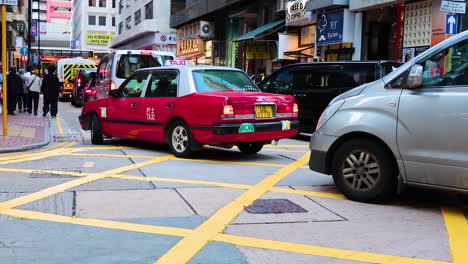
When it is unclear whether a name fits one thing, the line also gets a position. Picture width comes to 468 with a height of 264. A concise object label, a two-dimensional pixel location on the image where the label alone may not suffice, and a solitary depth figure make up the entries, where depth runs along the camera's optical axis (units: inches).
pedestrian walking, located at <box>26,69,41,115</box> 802.2
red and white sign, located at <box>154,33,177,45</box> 1932.8
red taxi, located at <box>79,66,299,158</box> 350.0
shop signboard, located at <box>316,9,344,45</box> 820.6
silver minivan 221.9
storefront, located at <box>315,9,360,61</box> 815.1
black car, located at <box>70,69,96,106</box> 1022.8
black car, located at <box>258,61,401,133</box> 469.1
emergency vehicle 1270.9
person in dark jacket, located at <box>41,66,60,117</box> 763.4
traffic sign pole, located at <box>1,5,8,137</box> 432.6
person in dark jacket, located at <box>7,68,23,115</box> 751.7
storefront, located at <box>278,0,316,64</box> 920.9
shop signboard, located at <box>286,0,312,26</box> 901.8
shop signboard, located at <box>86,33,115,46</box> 3671.3
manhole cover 233.6
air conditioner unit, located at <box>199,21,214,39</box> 1419.8
